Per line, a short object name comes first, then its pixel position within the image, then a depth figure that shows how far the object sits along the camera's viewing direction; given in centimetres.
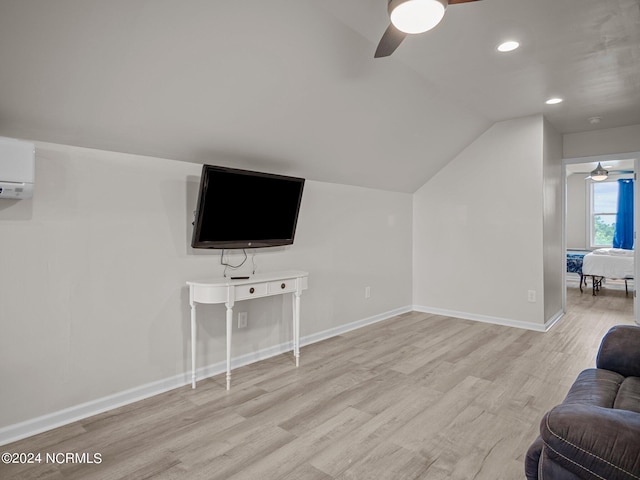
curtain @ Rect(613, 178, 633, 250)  853
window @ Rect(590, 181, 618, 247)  893
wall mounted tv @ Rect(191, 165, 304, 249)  275
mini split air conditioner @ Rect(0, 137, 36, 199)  188
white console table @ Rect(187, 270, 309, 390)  268
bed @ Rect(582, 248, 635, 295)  647
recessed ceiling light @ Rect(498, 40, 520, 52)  267
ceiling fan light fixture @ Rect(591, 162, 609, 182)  704
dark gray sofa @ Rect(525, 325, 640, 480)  112
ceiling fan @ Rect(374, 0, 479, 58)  165
